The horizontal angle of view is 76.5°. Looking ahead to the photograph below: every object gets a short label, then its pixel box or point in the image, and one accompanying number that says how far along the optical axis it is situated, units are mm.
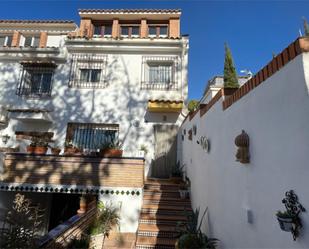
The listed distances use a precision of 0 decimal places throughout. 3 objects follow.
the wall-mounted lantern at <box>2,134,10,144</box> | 12953
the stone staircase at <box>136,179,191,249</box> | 7931
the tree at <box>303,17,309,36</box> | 4523
